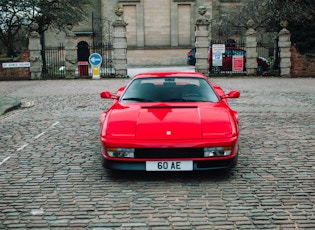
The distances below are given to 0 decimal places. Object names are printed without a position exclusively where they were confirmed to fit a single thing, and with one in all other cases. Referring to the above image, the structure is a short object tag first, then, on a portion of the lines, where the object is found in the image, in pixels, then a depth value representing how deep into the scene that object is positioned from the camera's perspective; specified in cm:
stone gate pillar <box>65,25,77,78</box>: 2714
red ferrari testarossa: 593
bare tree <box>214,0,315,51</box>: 2841
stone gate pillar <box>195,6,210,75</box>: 2705
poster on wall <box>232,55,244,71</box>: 2759
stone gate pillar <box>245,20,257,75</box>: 2712
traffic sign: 2612
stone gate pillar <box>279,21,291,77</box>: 2689
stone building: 4766
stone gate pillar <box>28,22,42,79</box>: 2675
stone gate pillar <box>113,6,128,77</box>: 2705
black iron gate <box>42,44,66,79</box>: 2803
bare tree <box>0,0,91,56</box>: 3093
